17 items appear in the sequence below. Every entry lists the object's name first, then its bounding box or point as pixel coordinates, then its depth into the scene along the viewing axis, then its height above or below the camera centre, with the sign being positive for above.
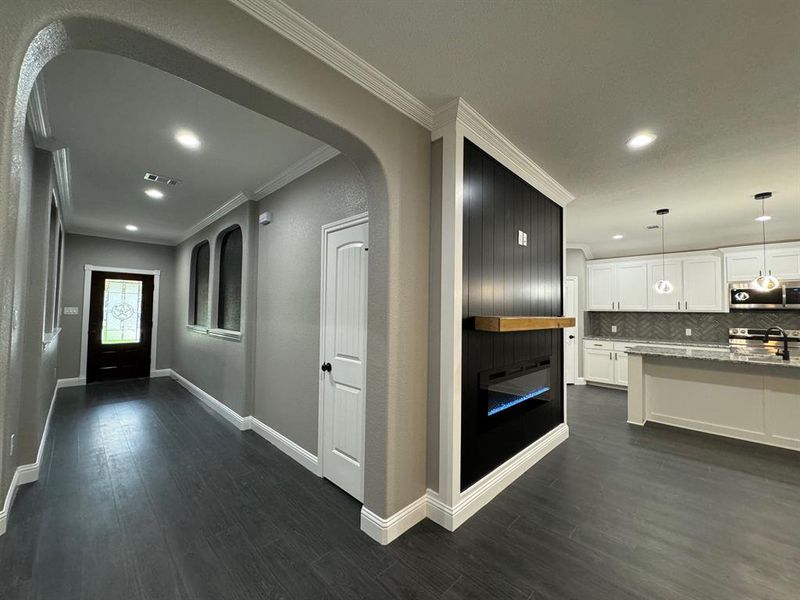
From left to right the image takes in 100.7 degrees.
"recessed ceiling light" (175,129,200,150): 2.65 +1.40
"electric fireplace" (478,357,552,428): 2.53 -0.69
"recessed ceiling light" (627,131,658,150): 2.50 +1.34
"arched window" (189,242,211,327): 5.73 +0.44
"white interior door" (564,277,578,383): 6.61 -0.47
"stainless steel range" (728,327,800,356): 5.04 -0.44
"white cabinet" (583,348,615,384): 6.30 -1.03
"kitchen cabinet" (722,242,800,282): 5.16 +0.85
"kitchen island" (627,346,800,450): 3.41 -0.90
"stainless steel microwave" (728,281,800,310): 5.06 +0.26
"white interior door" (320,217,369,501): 2.48 -0.33
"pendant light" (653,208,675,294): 4.95 +0.39
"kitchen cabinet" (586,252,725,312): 5.86 +0.56
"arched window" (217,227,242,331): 4.59 +0.42
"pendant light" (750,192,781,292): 4.03 +0.37
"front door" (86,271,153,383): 6.25 -0.34
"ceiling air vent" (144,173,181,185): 3.49 +1.40
